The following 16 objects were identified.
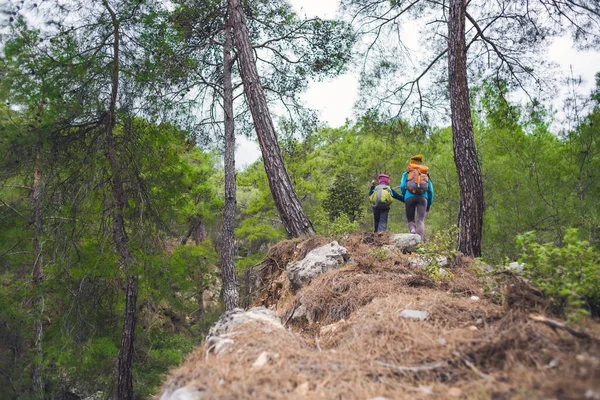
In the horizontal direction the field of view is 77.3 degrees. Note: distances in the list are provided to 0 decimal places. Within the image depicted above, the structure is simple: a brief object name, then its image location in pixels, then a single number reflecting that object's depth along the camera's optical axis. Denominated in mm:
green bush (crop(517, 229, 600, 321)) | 2230
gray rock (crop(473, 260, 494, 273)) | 3777
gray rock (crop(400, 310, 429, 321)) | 2535
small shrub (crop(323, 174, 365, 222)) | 12741
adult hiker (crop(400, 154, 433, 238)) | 6609
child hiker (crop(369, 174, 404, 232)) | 7672
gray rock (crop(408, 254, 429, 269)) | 4154
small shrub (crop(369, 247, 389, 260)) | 4511
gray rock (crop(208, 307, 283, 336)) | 2700
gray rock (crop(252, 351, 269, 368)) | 1984
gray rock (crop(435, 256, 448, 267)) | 4340
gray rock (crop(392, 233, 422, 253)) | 5242
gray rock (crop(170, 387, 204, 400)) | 1688
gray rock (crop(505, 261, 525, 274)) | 2953
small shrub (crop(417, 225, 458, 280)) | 3688
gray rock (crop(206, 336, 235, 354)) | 2281
